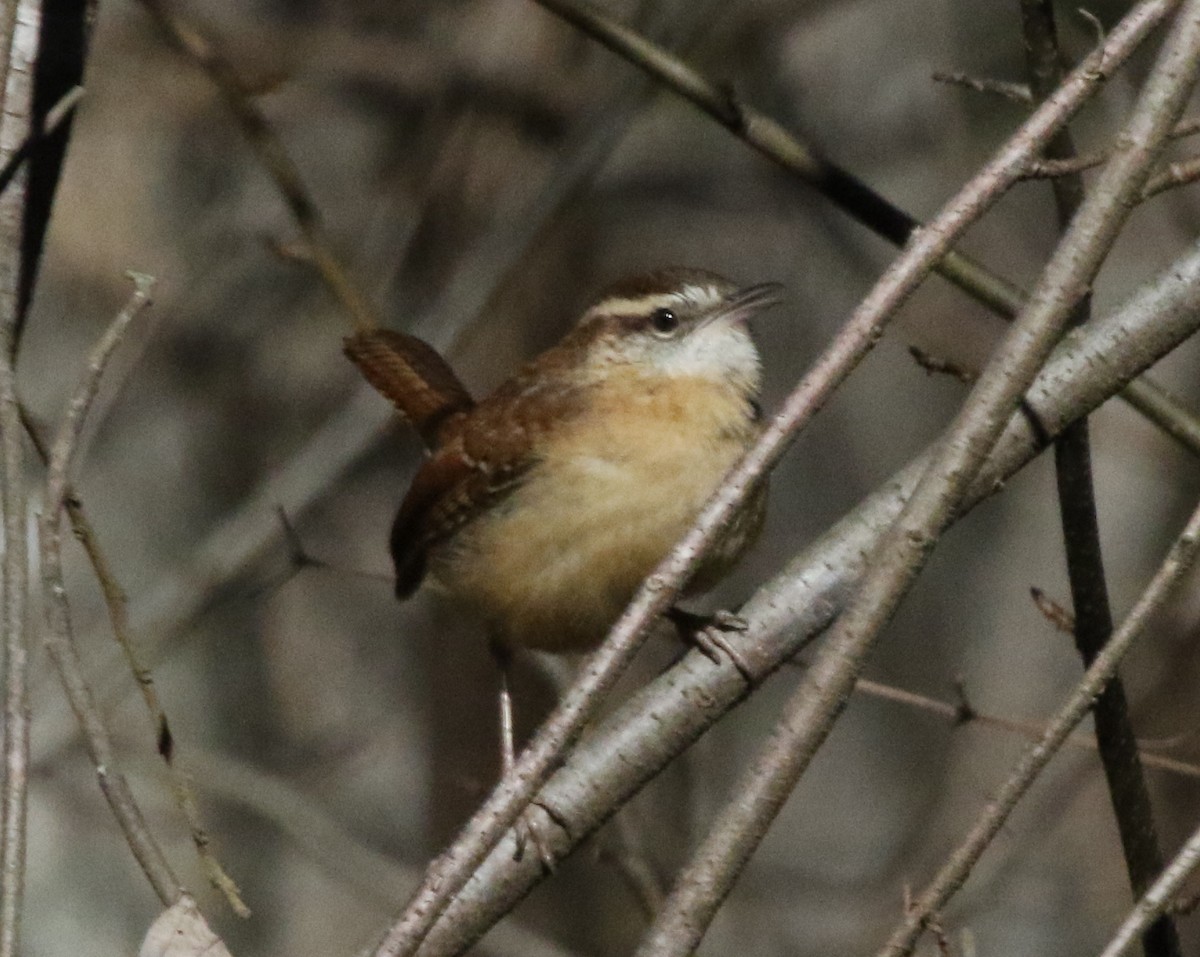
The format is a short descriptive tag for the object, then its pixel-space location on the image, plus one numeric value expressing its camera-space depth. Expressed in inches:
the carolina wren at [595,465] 240.7
